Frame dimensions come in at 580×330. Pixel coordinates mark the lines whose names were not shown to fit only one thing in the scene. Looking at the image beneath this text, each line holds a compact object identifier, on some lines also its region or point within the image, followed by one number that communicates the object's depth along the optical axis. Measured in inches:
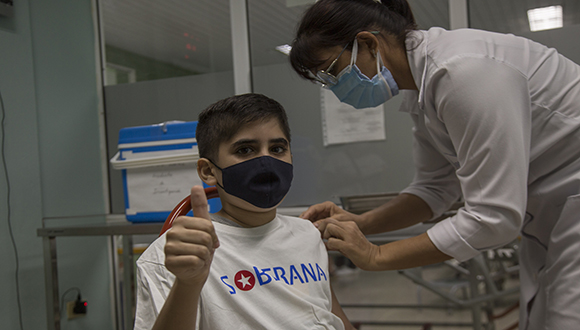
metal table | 82.9
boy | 35.8
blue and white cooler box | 85.1
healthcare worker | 35.8
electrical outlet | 105.3
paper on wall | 96.0
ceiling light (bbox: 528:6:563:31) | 82.5
